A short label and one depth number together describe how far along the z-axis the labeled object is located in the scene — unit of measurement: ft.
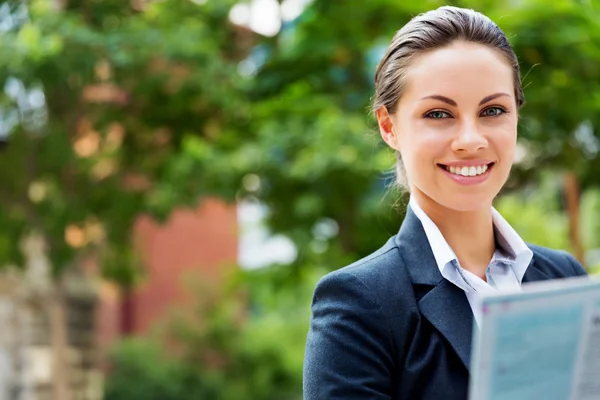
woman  7.59
